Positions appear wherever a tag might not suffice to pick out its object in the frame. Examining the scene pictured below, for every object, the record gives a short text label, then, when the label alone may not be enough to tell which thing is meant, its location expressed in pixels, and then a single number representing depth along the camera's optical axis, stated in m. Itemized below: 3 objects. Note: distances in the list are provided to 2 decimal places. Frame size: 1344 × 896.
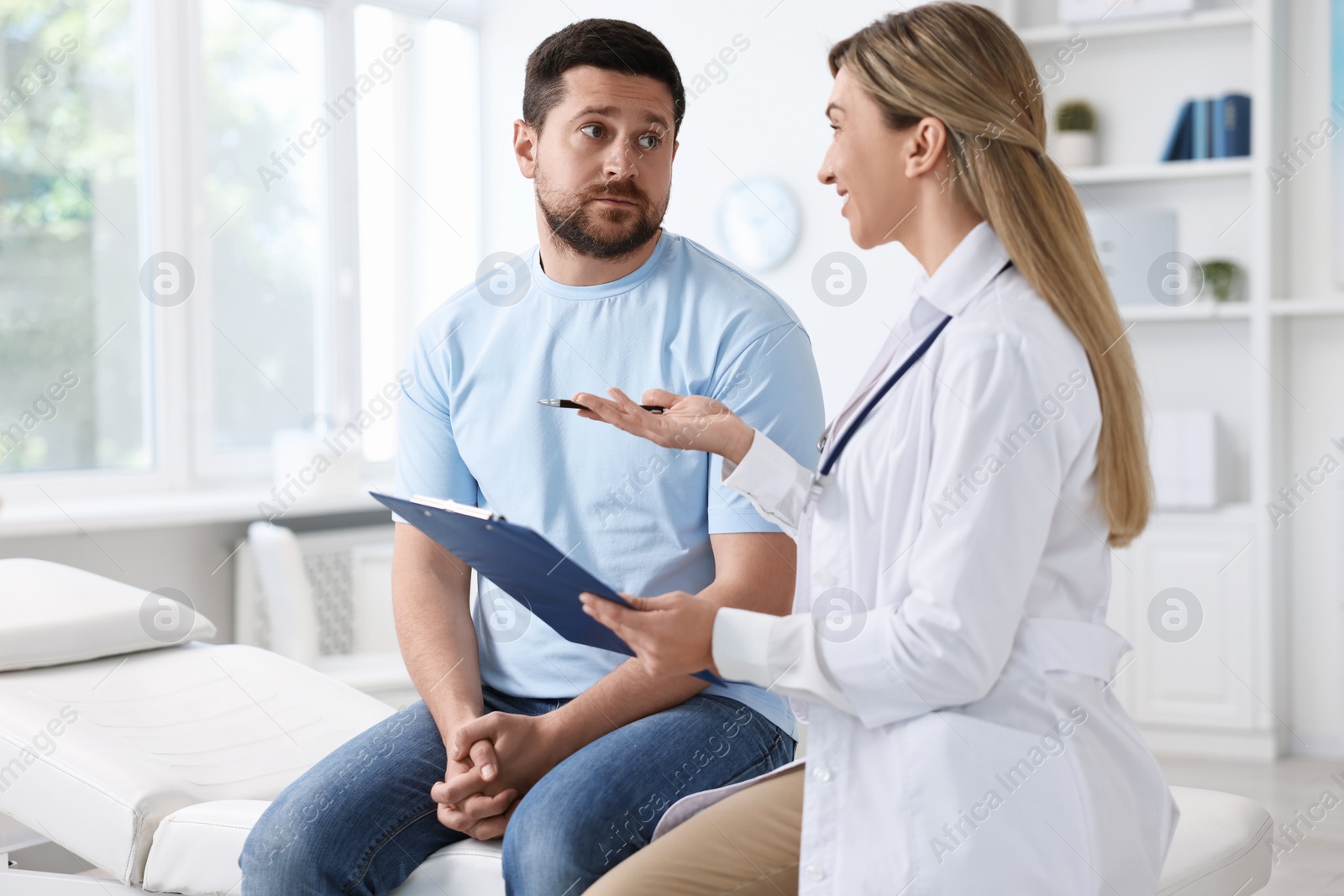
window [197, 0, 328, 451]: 3.72
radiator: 3.65
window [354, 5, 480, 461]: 4.21
